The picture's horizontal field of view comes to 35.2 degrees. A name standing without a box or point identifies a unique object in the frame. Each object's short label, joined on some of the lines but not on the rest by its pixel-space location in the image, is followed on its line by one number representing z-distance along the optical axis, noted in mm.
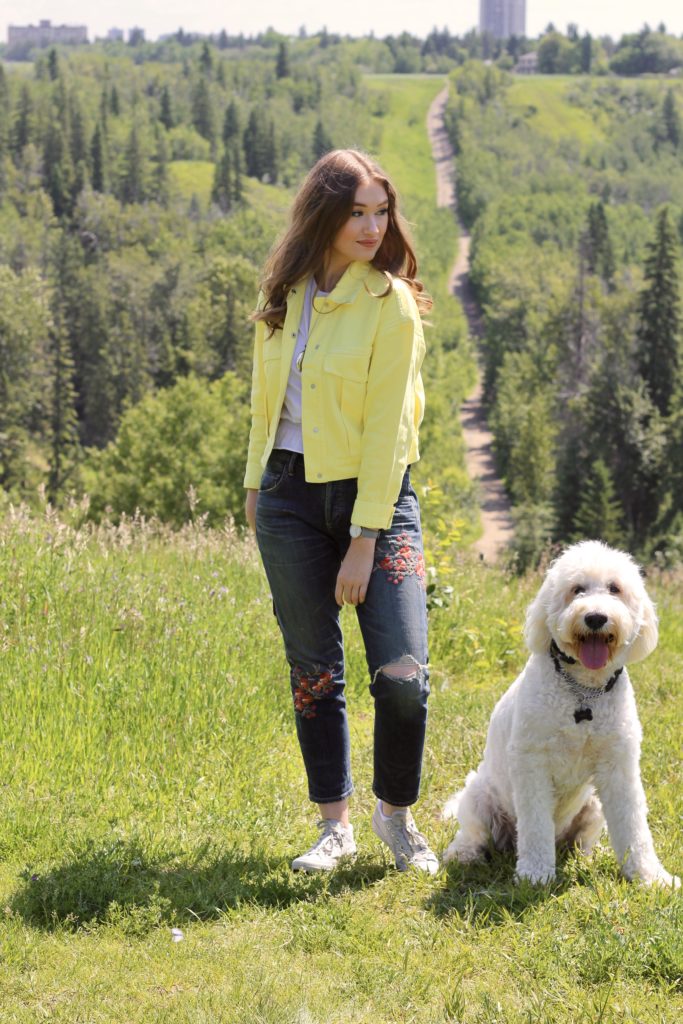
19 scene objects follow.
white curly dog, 3826
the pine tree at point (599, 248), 84812
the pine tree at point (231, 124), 143250
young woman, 3719
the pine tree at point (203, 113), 148875
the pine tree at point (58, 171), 114688
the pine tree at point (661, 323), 50844
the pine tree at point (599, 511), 46156
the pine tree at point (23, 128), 123562
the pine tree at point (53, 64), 161250
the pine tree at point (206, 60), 178250
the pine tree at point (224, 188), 119312
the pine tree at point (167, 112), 150125
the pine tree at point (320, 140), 147388
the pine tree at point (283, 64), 190250
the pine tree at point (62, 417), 58750
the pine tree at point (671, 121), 172962
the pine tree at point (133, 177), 117500
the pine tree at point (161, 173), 117625
